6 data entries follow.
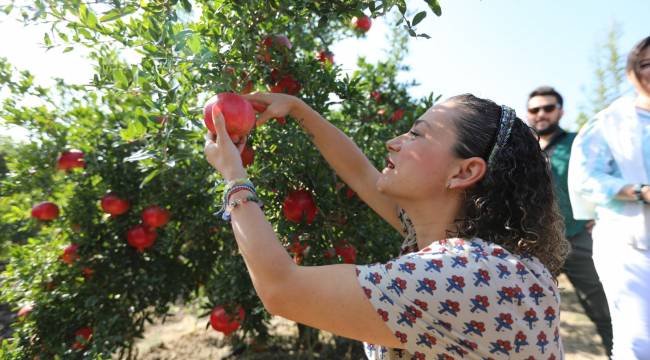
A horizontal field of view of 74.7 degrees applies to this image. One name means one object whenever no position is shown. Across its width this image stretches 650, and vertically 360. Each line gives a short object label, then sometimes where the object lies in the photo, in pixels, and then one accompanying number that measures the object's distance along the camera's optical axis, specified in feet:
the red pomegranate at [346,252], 6.14
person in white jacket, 5.71
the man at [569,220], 8.23
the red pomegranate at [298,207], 5.54
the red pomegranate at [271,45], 4.91
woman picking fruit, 2.98
